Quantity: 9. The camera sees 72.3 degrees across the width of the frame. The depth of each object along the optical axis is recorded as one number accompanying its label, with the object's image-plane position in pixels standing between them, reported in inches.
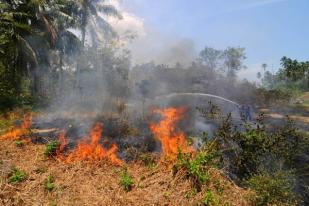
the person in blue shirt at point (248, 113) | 434.4
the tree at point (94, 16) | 679.3
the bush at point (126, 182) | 231.4
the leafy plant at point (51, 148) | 269.5
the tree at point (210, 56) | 1200.7
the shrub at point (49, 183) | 229.6
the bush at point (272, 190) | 212.8
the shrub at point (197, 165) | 230.2
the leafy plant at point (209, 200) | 213.6
